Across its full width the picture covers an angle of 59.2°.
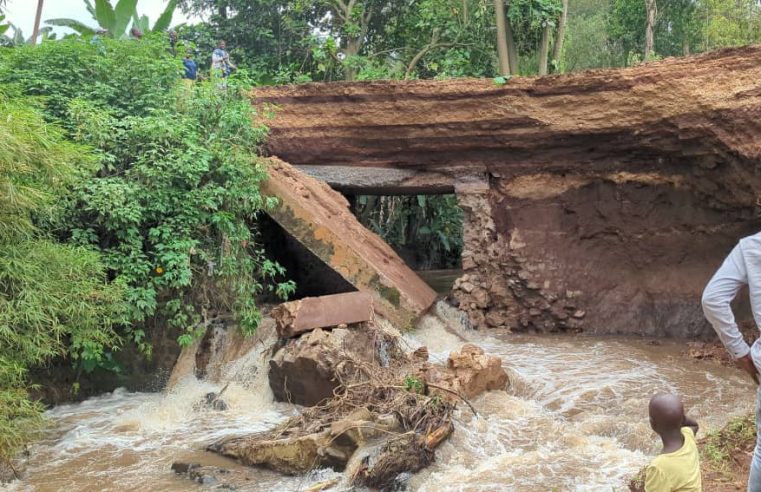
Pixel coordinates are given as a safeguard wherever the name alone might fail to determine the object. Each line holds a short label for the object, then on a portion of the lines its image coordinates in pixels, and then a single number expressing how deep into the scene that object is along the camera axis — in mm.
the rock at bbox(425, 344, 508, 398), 6254
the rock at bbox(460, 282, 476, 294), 9695
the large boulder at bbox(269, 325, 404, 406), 6535
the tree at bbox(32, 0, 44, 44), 12359
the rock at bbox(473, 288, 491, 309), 9734
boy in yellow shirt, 2682
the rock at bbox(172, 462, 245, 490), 4973
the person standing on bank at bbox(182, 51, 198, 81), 11345
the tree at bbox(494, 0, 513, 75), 12664
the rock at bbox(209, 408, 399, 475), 5160
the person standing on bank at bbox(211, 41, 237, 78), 11859
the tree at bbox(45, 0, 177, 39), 12492
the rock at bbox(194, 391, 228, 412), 6820
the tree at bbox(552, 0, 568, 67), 12820
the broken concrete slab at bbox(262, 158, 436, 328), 8406
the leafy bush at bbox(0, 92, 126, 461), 5305
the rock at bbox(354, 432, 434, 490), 4789
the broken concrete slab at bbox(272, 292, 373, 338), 7031
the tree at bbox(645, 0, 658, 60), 16281
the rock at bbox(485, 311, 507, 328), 9773
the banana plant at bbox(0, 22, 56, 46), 17984
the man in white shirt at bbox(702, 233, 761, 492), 2609
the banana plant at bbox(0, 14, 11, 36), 10789
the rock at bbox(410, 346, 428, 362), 7083
